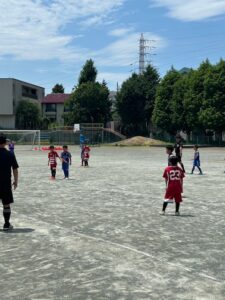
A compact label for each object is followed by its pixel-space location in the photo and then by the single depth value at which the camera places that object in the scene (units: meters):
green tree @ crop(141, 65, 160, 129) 84.12
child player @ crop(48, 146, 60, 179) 20.20
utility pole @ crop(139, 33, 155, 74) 134.50
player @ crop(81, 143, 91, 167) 27.75
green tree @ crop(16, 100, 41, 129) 94.62
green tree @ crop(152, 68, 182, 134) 75.69
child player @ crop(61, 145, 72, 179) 20.42
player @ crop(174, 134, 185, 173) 21.58
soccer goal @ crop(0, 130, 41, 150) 75.14
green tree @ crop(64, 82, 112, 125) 85.94
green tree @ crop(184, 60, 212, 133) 69.44
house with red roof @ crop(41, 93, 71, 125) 115.44
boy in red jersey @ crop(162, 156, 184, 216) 11.40
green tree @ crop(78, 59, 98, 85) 90.88
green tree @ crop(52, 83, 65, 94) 134.38
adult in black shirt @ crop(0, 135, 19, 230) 9.48
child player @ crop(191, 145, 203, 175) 23.00
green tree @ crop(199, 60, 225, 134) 66.12
